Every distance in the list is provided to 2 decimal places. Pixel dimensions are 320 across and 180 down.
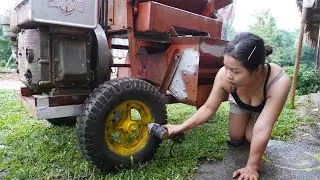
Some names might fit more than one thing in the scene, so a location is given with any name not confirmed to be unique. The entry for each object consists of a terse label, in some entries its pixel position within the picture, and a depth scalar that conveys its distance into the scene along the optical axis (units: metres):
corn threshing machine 1.62
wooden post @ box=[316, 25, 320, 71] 8.13
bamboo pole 3.83
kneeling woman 1.54
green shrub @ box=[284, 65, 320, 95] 6.59
